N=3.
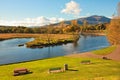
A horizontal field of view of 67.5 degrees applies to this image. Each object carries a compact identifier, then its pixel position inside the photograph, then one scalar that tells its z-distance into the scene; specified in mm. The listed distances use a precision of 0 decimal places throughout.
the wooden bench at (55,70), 14568
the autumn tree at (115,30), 28997
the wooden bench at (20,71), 14242
